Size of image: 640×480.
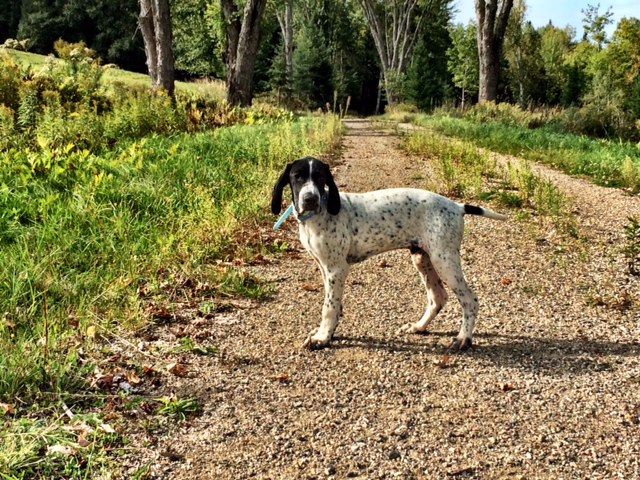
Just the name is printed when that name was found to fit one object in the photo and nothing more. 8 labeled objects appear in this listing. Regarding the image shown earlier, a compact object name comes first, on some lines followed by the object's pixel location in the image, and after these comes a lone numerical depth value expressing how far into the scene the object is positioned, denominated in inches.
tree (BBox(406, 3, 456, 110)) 1781.5
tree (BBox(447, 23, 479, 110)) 2116.1
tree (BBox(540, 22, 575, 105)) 2438.5
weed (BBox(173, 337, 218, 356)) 157.2
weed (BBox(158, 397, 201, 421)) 125.6
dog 156.4
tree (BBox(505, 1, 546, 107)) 2256.4
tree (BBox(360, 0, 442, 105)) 1567.4
